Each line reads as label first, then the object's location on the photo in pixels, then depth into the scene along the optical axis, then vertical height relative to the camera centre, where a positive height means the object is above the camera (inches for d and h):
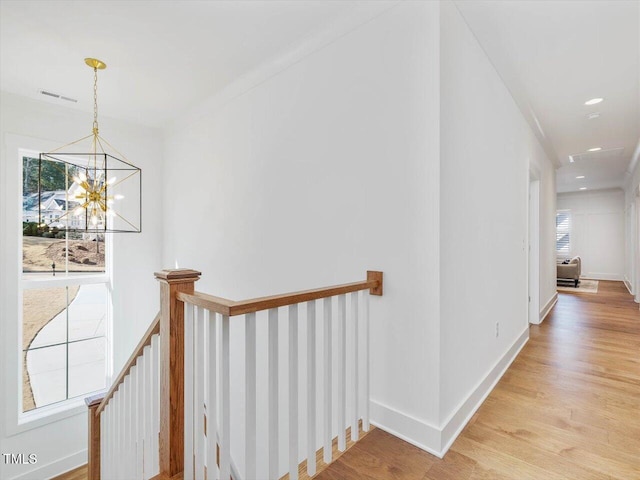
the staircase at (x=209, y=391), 46.9 -27.6
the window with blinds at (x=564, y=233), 367.2 +7.1
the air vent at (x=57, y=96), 120.5 +55.5
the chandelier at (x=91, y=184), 134.0 +23.1
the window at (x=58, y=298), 128.9 -25.1
